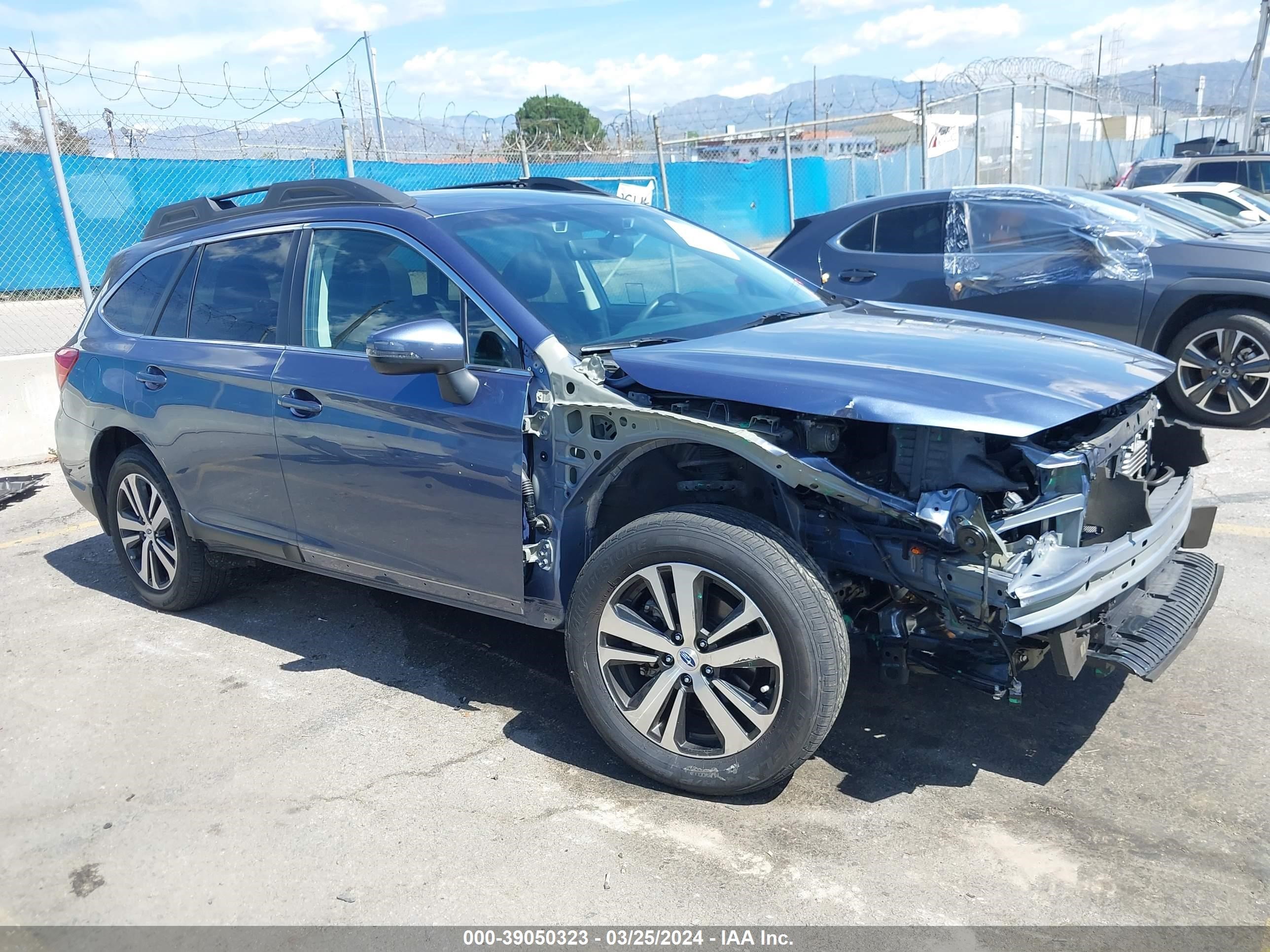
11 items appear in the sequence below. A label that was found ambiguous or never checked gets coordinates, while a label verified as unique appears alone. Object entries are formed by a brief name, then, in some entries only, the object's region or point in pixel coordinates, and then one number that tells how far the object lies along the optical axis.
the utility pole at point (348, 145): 10.45
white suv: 12.12
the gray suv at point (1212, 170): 15.52
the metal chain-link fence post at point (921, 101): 16.72
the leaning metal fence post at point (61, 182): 8.49
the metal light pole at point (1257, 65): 24.12
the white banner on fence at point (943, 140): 23.00
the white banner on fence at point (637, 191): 15.10
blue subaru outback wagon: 3.05
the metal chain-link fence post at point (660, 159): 14.36
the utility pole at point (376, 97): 14.33
